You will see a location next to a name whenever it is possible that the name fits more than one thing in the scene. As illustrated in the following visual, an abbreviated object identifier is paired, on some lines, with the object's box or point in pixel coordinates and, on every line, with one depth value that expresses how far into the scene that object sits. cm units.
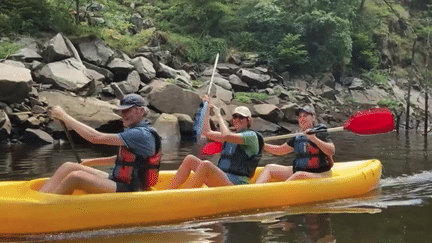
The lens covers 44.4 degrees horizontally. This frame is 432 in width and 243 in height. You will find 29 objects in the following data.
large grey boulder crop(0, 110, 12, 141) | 1141
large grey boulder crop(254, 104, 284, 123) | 1591
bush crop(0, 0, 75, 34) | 1566
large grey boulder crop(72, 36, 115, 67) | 1536
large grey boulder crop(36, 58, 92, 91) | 1356
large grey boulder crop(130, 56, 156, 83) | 1548
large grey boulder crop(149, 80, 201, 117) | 1410
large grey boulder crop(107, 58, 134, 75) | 1526
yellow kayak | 401
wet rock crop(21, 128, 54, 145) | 1175
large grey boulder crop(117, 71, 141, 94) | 1459
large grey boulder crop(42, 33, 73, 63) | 1432
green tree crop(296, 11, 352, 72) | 2158
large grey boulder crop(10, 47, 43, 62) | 1394
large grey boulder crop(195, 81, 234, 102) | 1645
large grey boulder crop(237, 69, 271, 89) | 1858
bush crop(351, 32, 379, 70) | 2430
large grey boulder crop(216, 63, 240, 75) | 1883
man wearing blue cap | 400
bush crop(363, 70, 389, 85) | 2347
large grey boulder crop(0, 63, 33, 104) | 1184
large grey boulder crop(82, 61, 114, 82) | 1505
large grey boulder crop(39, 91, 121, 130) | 1208
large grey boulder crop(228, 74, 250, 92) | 1808
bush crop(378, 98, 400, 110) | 2130
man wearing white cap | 477
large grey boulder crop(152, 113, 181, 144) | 1295
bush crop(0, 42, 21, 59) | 1374
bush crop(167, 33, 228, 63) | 1969
